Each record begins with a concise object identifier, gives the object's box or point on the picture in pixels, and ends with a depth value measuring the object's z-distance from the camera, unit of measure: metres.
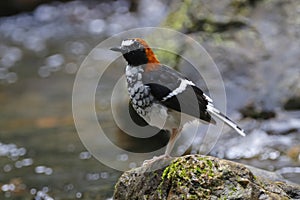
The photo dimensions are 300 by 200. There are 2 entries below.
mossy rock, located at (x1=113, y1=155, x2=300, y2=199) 7.37
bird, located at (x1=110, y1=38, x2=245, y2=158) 7.91
